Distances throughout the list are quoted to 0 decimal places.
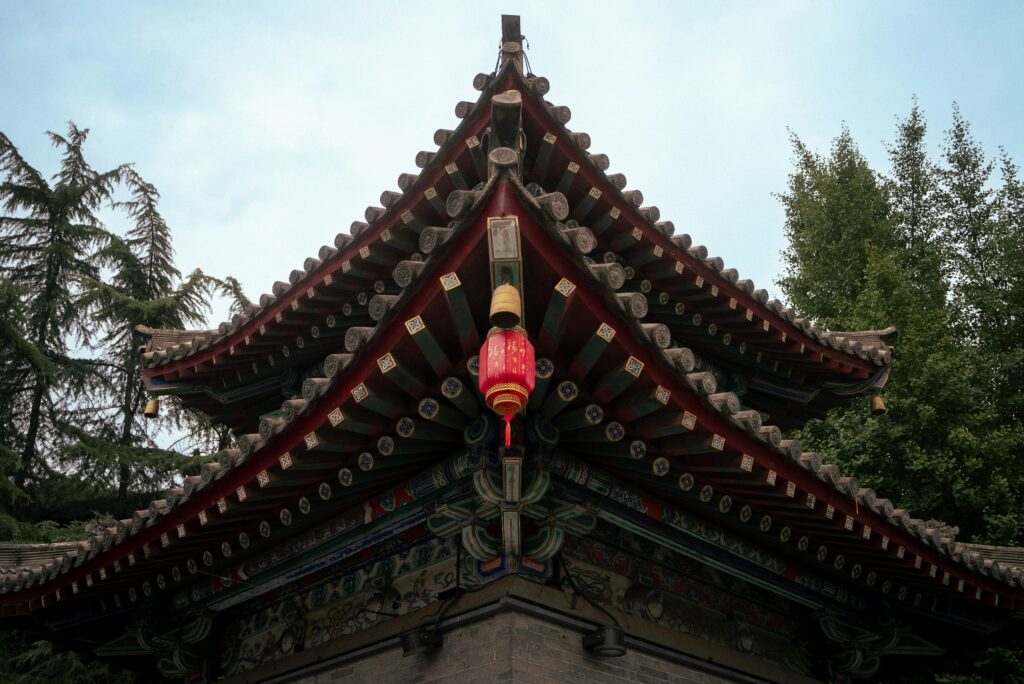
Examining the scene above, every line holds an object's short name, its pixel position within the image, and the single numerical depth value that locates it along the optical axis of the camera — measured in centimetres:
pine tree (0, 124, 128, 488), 2031
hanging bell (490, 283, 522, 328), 436
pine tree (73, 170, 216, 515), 1953
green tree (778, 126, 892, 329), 2120
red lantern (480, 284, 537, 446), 440
